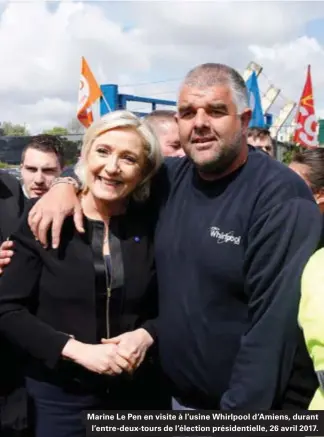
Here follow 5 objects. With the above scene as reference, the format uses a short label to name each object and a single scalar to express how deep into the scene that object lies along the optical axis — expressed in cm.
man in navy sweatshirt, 190
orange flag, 875
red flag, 1048
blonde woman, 227
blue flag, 908
